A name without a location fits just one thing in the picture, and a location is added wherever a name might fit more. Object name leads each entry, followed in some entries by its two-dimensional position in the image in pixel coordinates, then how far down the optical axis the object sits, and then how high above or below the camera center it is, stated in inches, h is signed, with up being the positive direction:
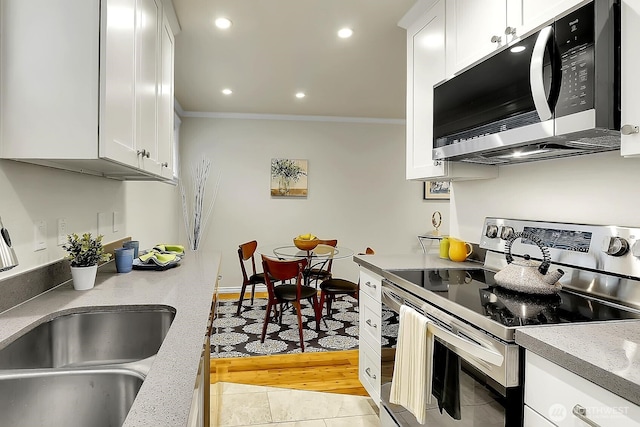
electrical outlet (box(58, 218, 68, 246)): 62.1 -3.2
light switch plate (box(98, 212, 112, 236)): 80.7 -2.3
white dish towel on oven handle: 57.0 -24.1
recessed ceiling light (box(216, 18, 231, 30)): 98.6 +50.9
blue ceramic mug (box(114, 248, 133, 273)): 74.7 -9.5
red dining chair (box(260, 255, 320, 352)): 118.3 -24.5
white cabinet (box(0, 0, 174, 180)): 46.0 +16.4
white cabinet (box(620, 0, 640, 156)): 42.7 +16.5
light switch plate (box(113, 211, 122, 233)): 90.4 -2.1
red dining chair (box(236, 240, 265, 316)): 149.9 -24.4
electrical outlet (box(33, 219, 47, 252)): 55.1 -3.4
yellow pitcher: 85.6 -8.3
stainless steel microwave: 45.7 +17.3
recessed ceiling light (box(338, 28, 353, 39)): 103.2 +50.7
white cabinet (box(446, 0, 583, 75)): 56.2 +32.9
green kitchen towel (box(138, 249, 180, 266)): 78.9 -9.8
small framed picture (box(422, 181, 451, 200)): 217.2 +12.9
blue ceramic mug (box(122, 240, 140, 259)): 85.5 -7.7
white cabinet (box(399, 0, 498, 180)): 81.8 +30.2
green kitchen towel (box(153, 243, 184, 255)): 92.9 -9.3
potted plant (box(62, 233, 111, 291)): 59.6 -7.6
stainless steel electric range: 43.2 -12.4
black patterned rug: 123.2 -43.7
